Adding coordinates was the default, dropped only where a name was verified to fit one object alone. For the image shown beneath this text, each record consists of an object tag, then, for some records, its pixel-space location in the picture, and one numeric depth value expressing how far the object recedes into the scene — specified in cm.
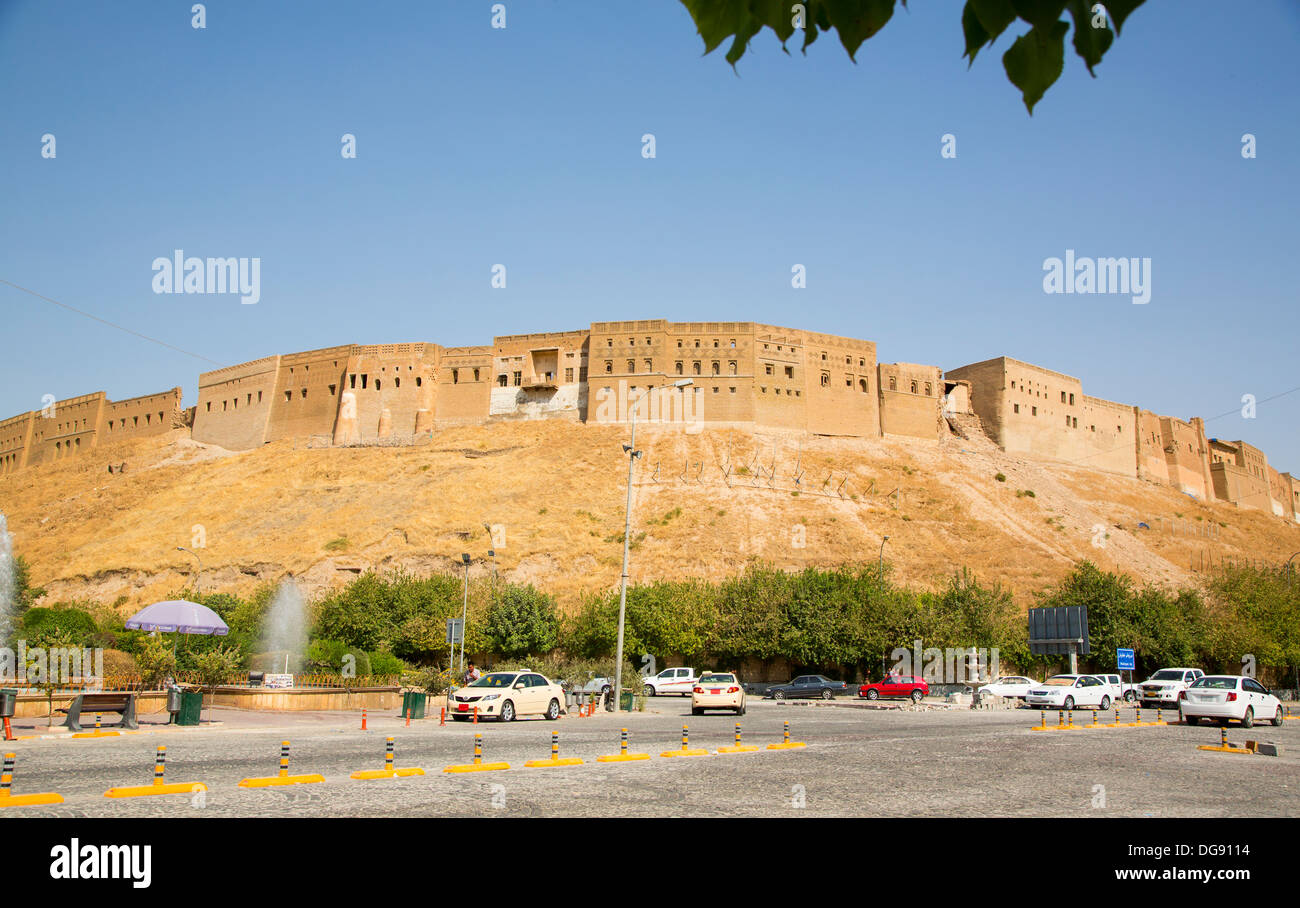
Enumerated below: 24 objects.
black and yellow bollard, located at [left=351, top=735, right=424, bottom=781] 1214
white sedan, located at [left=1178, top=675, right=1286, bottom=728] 2428
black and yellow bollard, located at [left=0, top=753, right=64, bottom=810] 907
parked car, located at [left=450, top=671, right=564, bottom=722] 2478
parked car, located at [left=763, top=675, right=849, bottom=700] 4188
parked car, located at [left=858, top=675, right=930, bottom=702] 3891
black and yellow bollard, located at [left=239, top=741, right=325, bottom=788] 1114
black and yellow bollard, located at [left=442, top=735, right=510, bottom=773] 1290
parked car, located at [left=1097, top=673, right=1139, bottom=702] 3662
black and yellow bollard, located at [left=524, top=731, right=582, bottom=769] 1393
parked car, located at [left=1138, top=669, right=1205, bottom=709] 3359
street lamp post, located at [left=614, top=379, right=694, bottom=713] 2902
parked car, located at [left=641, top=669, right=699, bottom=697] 4250
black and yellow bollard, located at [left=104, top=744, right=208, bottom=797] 1015
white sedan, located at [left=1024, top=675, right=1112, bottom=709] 3309
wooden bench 1886
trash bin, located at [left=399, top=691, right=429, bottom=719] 2511
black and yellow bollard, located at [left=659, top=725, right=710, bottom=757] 1562
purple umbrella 2506
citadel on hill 8656
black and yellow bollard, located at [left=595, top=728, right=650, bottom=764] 1470
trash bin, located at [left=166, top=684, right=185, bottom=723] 2102
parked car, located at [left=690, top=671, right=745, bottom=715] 2881
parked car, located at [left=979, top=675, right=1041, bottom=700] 3956
